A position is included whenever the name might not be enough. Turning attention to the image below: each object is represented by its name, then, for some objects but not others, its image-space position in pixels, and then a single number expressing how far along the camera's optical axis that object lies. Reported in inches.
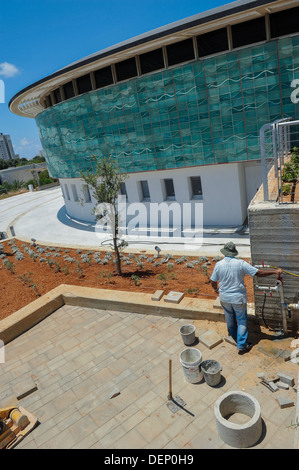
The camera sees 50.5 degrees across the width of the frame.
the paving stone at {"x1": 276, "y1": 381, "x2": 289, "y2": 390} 190.2
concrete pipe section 157.4
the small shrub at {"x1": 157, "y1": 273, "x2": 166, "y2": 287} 366.3
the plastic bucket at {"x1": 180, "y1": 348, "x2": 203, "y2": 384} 204.7
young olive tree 404.3
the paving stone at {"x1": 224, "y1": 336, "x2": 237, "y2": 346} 237.4
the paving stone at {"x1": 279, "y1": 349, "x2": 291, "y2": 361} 213.2
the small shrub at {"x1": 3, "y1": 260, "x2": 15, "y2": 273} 479.3
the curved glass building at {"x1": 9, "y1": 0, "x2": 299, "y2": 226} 519.2
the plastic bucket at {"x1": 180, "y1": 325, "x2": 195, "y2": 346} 243.3
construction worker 221.9
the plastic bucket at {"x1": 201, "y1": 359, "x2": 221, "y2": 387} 200.6
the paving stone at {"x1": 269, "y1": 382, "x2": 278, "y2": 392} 190.4
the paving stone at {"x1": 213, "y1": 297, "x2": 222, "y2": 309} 270.7
